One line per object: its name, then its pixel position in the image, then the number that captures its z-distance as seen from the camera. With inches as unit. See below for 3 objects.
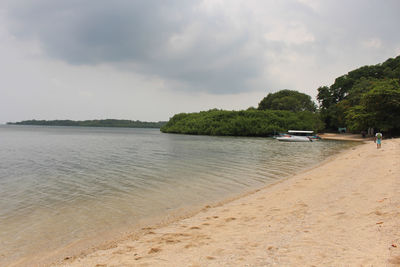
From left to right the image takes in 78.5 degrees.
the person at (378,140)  1048.8
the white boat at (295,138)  2212.0
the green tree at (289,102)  3951.8
